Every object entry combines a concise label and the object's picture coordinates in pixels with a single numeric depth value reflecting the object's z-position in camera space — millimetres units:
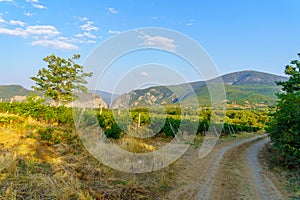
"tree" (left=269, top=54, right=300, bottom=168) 8133
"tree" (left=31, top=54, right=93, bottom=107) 31719
